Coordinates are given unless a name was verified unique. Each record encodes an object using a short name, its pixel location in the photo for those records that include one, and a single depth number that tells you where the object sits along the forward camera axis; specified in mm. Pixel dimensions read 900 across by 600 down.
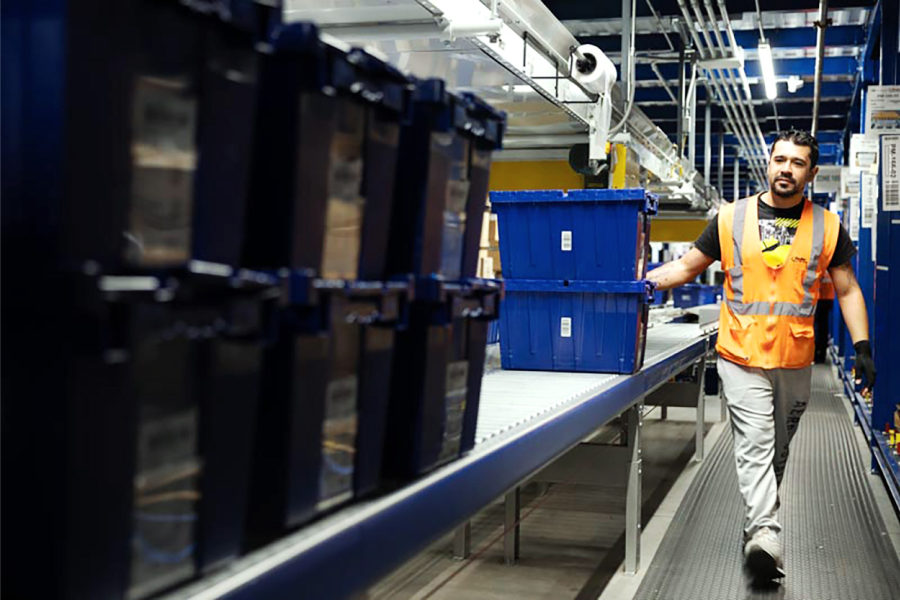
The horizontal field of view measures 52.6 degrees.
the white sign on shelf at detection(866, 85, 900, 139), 5219
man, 3697
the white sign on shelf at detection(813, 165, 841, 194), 10992
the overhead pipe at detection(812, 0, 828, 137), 6961
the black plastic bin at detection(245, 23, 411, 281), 1188
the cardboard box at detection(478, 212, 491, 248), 5568
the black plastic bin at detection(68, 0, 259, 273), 868
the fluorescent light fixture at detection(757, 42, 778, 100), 7841
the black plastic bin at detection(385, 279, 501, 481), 1623
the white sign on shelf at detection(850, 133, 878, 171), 5762
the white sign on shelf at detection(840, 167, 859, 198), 8258
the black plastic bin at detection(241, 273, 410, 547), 1231
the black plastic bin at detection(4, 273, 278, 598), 850
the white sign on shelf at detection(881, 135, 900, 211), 5149
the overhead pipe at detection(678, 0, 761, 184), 7605
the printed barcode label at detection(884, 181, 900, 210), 5152
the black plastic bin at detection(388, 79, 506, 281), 1563
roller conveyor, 1159
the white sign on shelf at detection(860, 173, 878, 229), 6294
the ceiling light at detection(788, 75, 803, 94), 10703
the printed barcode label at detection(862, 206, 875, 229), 6682
